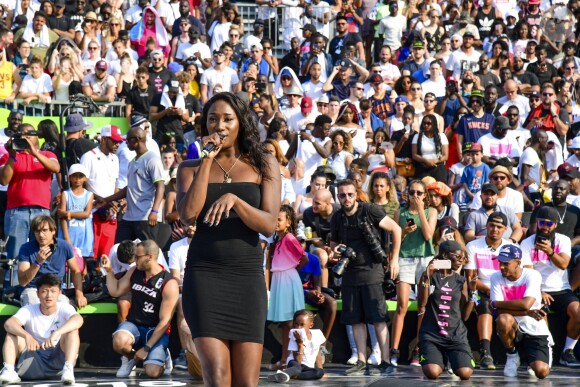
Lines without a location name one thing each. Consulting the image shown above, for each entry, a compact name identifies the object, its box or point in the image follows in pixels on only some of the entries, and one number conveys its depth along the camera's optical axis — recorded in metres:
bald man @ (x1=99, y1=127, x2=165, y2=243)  12.62
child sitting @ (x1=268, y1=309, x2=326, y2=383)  10.65
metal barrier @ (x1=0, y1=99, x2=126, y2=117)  17.03
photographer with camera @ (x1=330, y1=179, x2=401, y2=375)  11.18
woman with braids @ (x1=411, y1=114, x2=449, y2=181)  15.37
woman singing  5.20
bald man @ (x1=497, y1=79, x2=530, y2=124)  17.62
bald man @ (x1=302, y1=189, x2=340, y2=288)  12.58
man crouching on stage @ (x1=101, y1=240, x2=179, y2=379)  10.84
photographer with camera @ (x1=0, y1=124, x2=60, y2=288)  12.70
